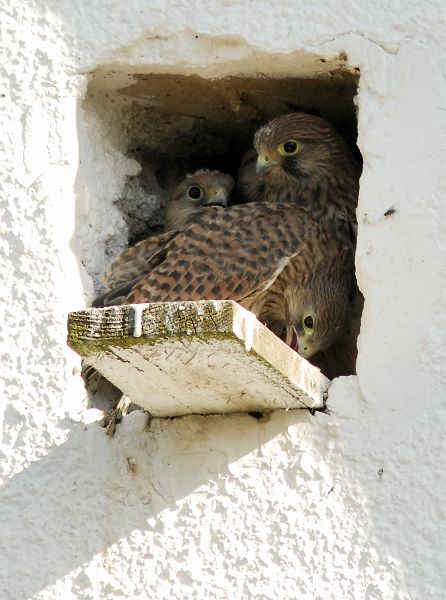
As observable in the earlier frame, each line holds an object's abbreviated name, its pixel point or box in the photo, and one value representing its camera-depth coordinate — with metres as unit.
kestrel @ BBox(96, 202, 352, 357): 8.59
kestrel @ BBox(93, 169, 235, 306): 8.80
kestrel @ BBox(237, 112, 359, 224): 9.49
